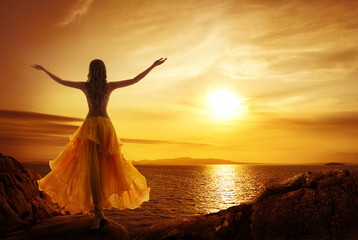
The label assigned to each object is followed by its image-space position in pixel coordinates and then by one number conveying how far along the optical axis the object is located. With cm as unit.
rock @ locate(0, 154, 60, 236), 721
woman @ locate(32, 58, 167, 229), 632
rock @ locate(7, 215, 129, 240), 632
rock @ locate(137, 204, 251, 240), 547
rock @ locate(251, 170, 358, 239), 447
